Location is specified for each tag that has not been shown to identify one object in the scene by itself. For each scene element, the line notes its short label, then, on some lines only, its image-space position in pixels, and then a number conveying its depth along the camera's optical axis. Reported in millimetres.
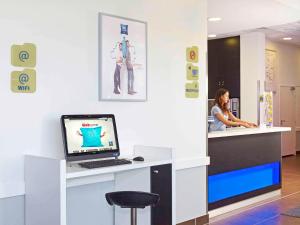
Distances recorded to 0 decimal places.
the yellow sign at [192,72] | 4461
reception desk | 5020
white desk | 2664
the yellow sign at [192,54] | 4453
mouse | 3338
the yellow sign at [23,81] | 2957
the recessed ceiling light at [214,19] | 6637
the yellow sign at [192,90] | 4453
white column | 8617
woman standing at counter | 5816
